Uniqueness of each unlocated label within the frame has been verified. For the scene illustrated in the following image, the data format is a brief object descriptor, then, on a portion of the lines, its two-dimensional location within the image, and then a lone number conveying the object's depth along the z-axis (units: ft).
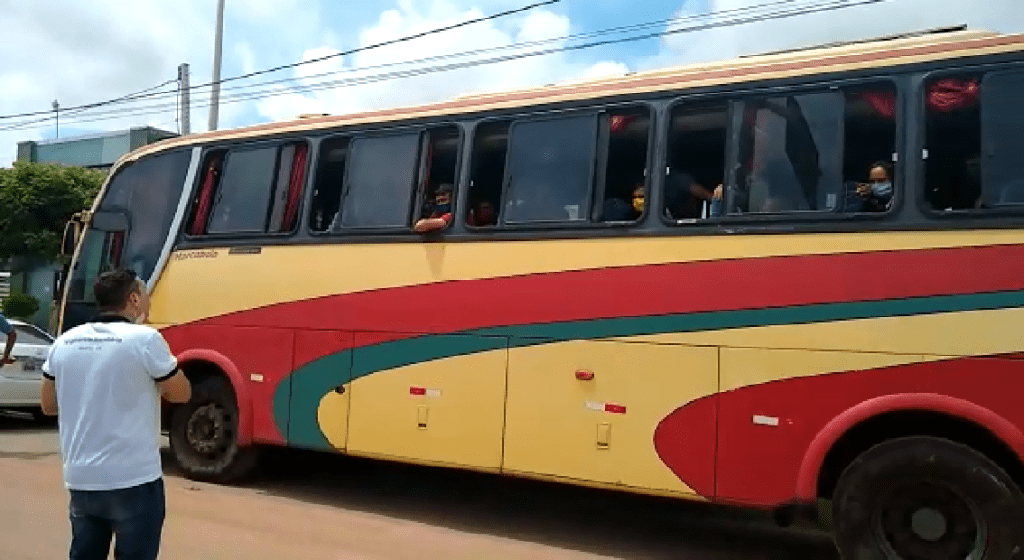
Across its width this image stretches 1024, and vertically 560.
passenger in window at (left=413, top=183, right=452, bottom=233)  24.62
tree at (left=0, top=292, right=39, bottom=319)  95.76
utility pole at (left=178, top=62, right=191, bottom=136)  65.21
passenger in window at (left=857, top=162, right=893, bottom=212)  19.16
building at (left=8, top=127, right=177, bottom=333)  104.82
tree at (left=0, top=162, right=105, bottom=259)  92.38
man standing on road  11.74
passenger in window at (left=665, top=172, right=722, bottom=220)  21.18
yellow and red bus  18.21
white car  37.29
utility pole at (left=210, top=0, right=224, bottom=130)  61.72
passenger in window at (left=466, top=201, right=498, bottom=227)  24.16
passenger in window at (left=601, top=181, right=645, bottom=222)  22.00
